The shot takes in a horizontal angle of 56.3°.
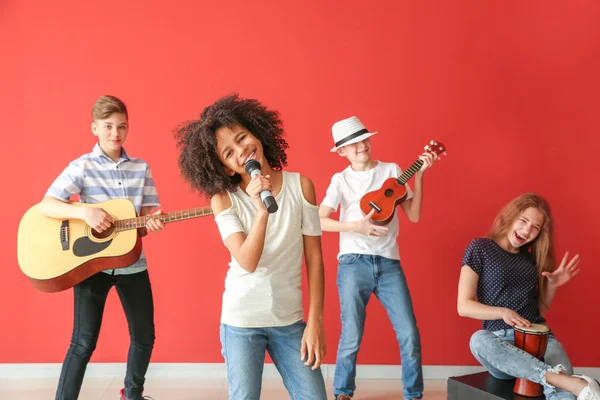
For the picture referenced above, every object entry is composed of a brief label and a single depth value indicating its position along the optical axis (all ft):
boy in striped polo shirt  7.84
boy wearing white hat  8.57
